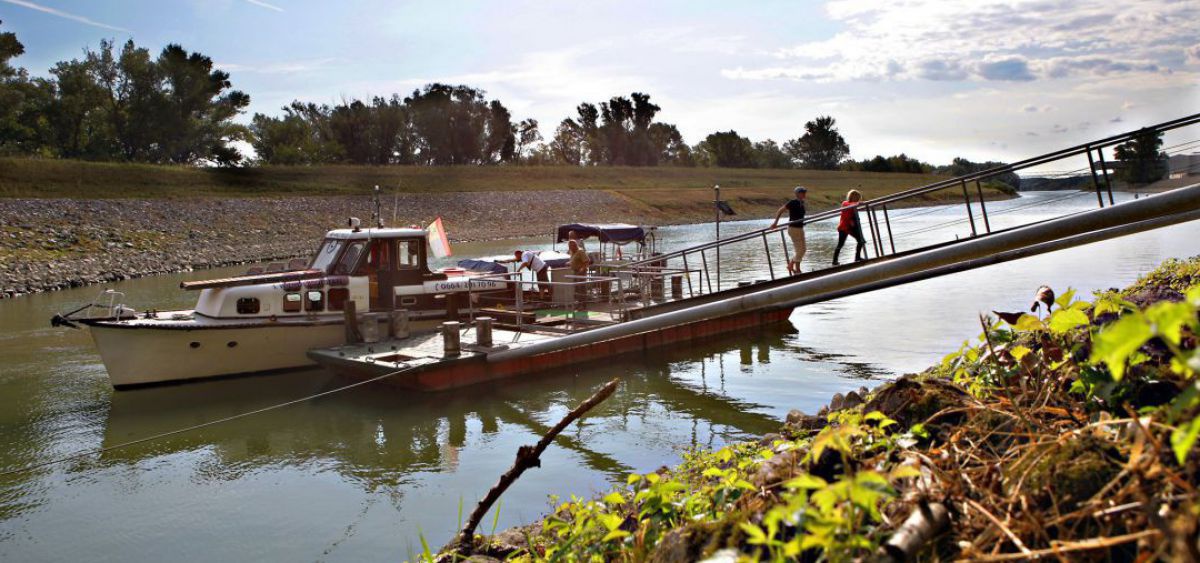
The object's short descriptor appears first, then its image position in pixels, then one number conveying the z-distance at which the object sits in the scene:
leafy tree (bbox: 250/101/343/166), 91.19
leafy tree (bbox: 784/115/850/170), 175.25
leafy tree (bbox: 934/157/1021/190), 159.12
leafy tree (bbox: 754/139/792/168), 174.62
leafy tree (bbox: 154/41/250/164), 80.88
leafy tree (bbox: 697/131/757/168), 167.25
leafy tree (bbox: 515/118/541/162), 132.88
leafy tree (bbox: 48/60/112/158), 78.19
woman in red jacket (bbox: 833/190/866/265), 17.22
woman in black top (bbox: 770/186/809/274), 18.77
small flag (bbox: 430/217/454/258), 20.12
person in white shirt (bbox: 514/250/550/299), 22.19
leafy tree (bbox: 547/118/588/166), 146.75
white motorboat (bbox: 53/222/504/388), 17.59
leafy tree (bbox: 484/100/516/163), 115.88
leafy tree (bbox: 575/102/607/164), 152.62
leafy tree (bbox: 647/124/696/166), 162.50
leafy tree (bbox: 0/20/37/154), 72.94
